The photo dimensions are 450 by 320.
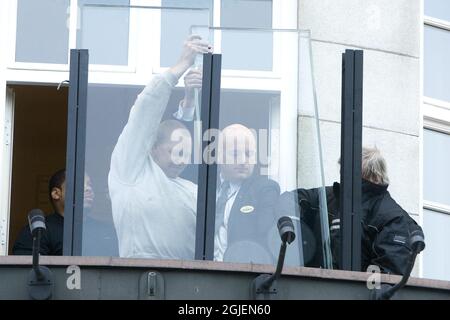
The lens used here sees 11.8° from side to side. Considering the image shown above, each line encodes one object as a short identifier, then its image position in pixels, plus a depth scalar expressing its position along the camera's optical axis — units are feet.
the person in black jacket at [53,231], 45.85
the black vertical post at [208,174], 44.55
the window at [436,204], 52.44
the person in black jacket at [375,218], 45.29
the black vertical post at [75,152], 44.47
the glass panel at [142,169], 44.83
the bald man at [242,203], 44.91
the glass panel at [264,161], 45.03
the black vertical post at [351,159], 45.52
